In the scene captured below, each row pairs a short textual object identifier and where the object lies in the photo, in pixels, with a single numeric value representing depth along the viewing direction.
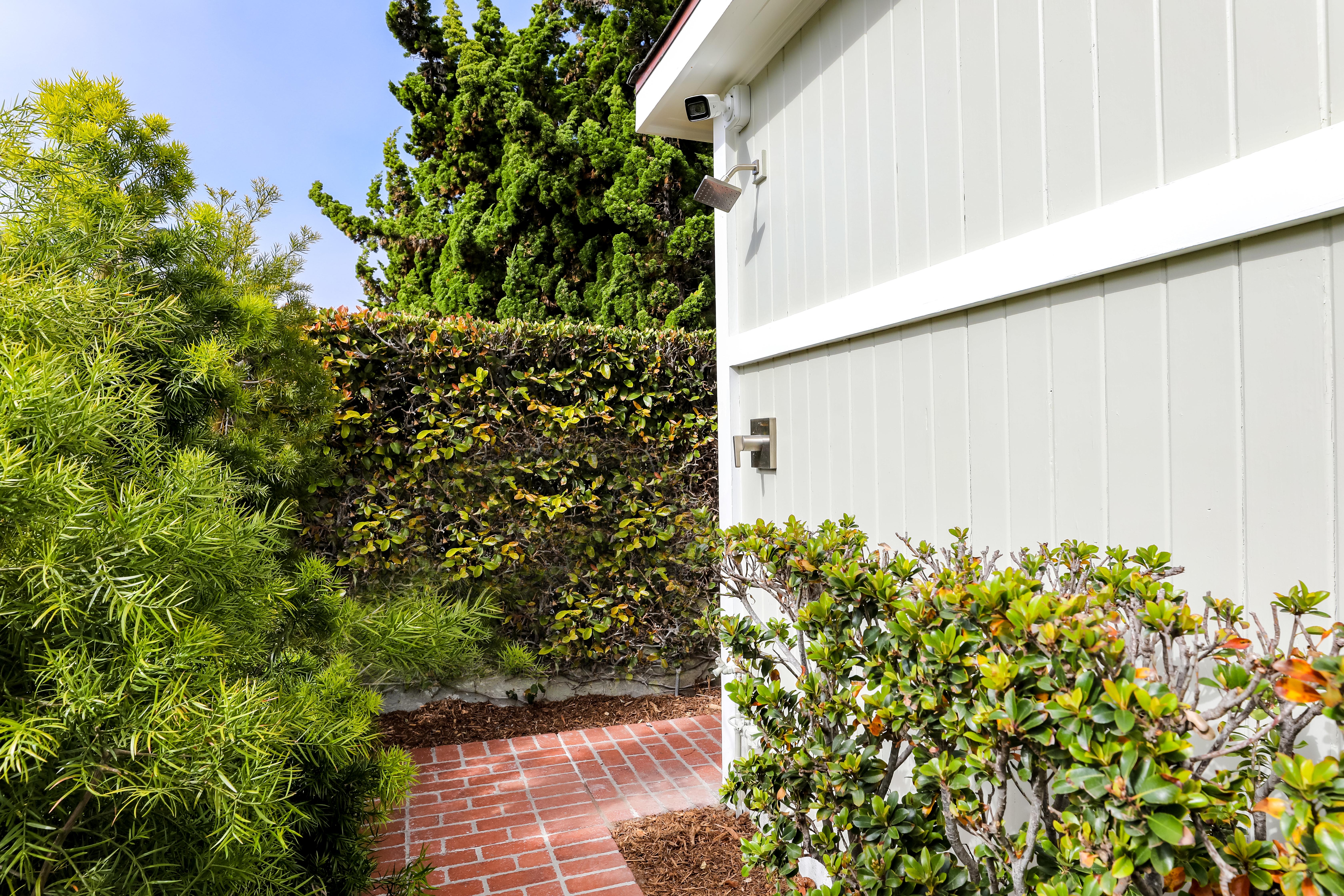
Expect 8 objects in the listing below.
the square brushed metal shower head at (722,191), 3.12
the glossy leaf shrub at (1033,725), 0.94
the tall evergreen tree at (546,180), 7.59
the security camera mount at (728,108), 3.24
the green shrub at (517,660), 4.45
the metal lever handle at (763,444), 3.04
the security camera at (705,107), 3.27
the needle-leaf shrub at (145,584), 1.11
